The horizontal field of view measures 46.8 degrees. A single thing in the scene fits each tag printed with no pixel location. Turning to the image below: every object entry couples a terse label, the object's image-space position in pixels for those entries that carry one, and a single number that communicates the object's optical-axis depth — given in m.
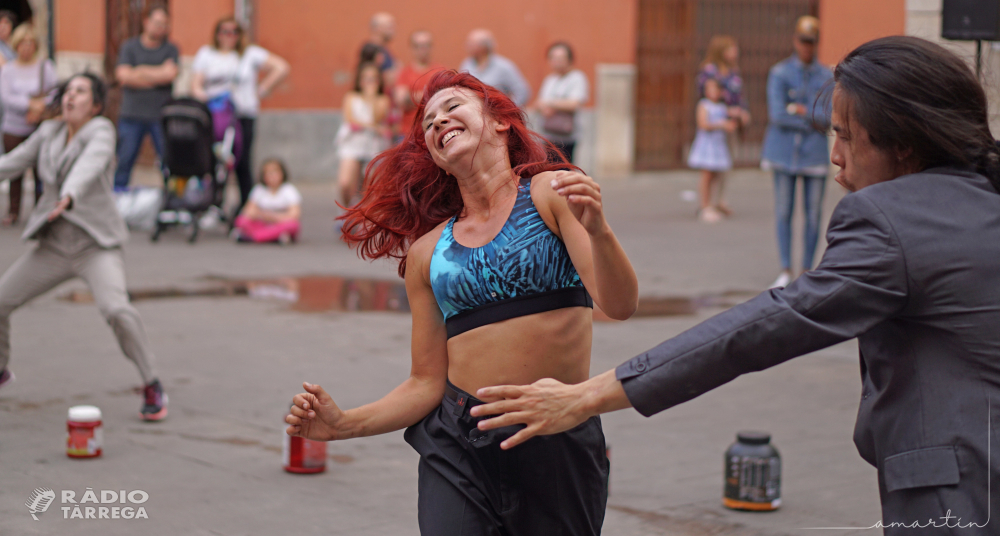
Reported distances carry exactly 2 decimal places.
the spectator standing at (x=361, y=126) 12.48
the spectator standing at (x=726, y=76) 13.87
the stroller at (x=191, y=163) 11.70
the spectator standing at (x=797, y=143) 9.36
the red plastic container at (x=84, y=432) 5.06
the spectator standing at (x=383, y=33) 13.11
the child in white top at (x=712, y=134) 13.92
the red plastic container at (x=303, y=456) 5.03
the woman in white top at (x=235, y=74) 12.41
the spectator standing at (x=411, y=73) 12.38
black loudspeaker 6.75
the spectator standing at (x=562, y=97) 12.91
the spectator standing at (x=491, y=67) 12.35
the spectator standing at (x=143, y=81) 12.38
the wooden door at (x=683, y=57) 19.59
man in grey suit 1.96
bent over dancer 5.81
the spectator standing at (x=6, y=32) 13.75
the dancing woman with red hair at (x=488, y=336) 2.81
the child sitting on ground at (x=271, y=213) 12.04
